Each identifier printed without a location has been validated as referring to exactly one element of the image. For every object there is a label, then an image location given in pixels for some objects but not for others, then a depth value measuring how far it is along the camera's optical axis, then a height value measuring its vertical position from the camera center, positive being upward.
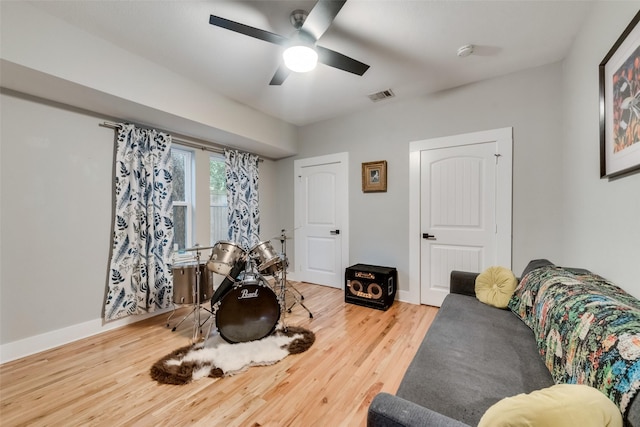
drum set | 2.17 -0.71
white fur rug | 1.83 -1.13
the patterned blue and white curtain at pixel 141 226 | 2.59 -0.14
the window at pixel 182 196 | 3.22 +0.22
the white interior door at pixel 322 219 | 3.80 -0.08
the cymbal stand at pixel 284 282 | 2.74 -0.75
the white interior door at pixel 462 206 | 2.69 +0.09
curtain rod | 3.14 +0.88
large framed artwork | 1.21 +0.57
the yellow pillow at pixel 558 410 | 0.61 -0.48
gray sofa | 0.79 -0.71
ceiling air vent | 3.02 +1.44
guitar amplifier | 3.04 -0.89
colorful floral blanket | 0.74 -0.44
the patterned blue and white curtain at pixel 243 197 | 3.66 +0.24
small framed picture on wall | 3.38 +0.51
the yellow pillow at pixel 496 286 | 1.95 -0.57
